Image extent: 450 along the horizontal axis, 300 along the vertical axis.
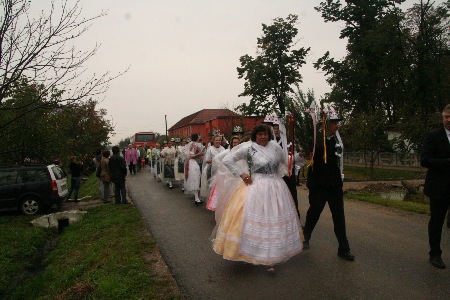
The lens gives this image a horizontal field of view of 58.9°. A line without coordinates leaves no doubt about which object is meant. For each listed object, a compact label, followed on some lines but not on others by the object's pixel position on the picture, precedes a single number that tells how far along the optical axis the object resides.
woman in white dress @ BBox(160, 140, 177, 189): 16.73
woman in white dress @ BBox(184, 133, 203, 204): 11.88
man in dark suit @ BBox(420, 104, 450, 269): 5.08
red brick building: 42.49
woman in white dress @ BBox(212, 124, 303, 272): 4.95
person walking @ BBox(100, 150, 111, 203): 12.89
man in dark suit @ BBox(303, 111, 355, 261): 5.62
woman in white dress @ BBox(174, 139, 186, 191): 15.22
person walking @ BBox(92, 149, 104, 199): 14.09
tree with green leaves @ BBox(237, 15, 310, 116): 36.69
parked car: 11.79
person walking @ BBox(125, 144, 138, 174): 25.27
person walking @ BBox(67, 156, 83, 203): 14.05
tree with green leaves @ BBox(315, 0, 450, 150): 32.75
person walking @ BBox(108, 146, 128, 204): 12.09
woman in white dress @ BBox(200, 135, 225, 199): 10.77
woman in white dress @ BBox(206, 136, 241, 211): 8.67
